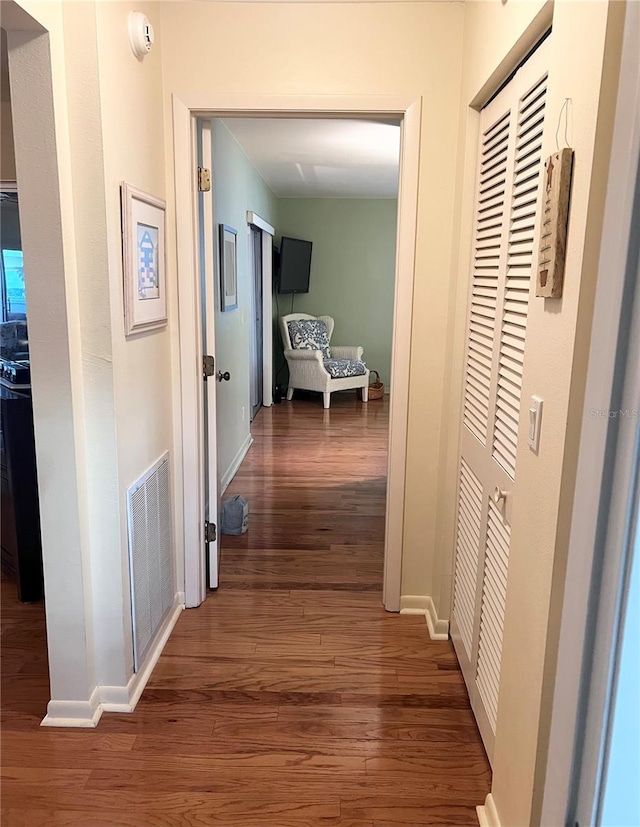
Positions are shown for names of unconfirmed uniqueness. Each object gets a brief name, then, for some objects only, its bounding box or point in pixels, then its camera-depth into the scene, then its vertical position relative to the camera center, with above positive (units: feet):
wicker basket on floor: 25.09 -4.02
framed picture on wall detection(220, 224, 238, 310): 13.12 +0.31
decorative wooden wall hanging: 3.89 +0.46
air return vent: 7.06 -3.21
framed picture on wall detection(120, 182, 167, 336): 6.50 +0.24
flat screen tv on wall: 24.18 +0.80
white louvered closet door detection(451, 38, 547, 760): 5.56 -0.73
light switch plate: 4.37 -0.90
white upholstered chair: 23.27 -3.08
